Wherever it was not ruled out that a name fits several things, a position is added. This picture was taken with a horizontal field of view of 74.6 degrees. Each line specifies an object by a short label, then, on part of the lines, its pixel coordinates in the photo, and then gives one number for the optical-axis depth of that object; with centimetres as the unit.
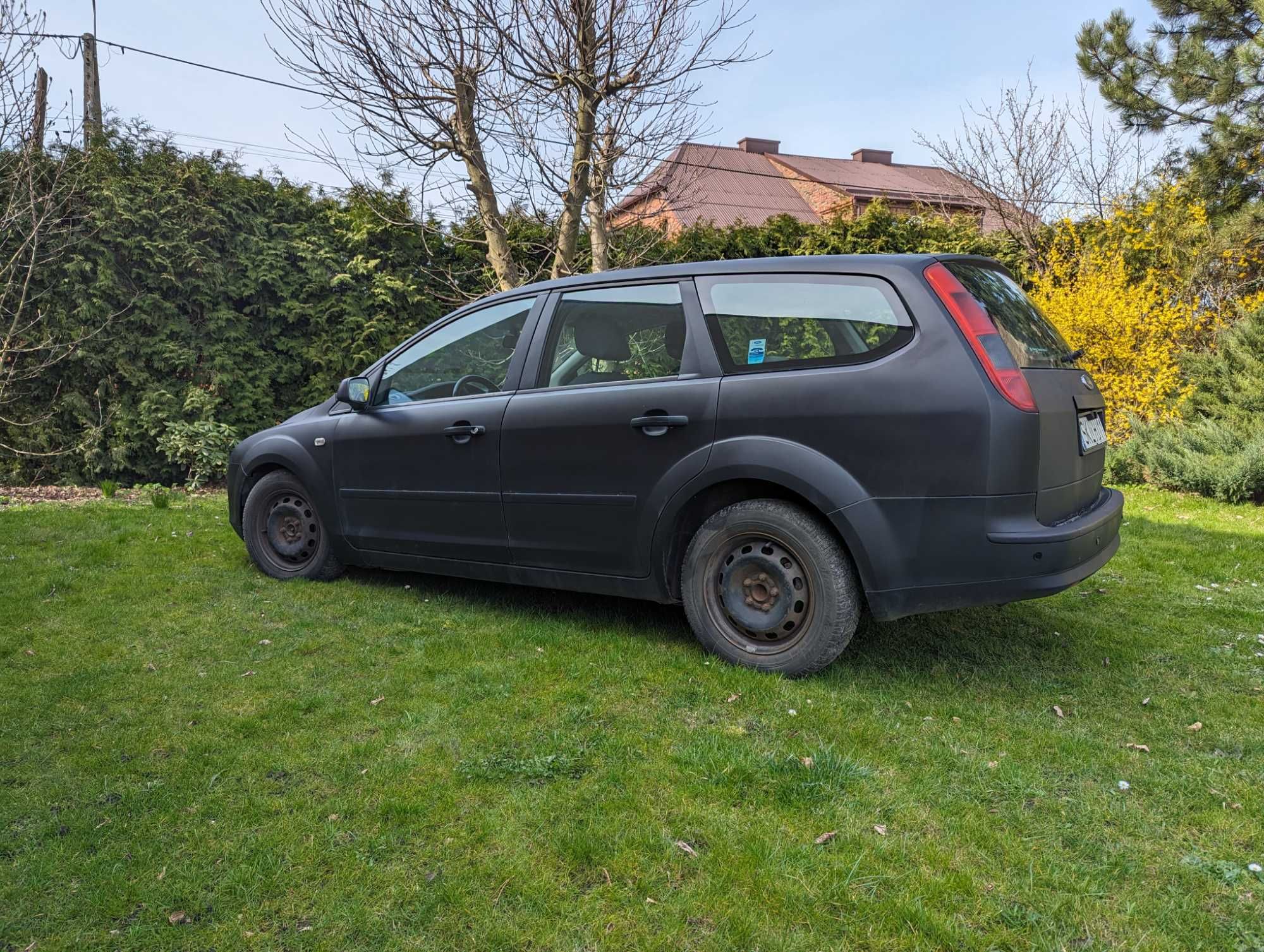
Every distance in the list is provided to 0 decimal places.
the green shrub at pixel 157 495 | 714
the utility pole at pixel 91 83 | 1364
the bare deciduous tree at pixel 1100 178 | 1430
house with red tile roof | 2512
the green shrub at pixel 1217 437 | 787
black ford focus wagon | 303
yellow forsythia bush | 965
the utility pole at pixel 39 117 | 822
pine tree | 1045
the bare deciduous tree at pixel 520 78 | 708
